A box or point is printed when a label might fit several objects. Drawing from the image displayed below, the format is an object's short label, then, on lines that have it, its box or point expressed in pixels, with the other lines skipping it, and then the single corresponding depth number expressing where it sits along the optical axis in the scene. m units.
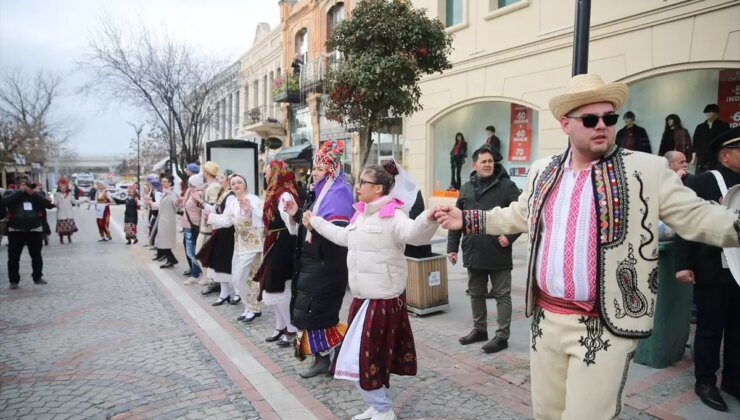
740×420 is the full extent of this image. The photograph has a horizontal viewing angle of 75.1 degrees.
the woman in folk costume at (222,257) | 6.89
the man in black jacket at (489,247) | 4.64
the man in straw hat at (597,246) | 2.03
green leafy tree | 7.93
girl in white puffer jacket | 3.23
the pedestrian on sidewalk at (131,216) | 13.57
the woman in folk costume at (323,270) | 3.99
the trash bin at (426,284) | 5.84
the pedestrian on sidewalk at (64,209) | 13.59
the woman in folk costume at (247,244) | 6.01
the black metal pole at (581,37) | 3.92
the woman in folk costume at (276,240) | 4.73
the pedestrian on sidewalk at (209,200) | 7.24
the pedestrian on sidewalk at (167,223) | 9.66
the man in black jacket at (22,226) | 7.93
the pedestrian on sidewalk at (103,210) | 14.45
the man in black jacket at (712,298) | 3.41
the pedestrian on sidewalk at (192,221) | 8.54
